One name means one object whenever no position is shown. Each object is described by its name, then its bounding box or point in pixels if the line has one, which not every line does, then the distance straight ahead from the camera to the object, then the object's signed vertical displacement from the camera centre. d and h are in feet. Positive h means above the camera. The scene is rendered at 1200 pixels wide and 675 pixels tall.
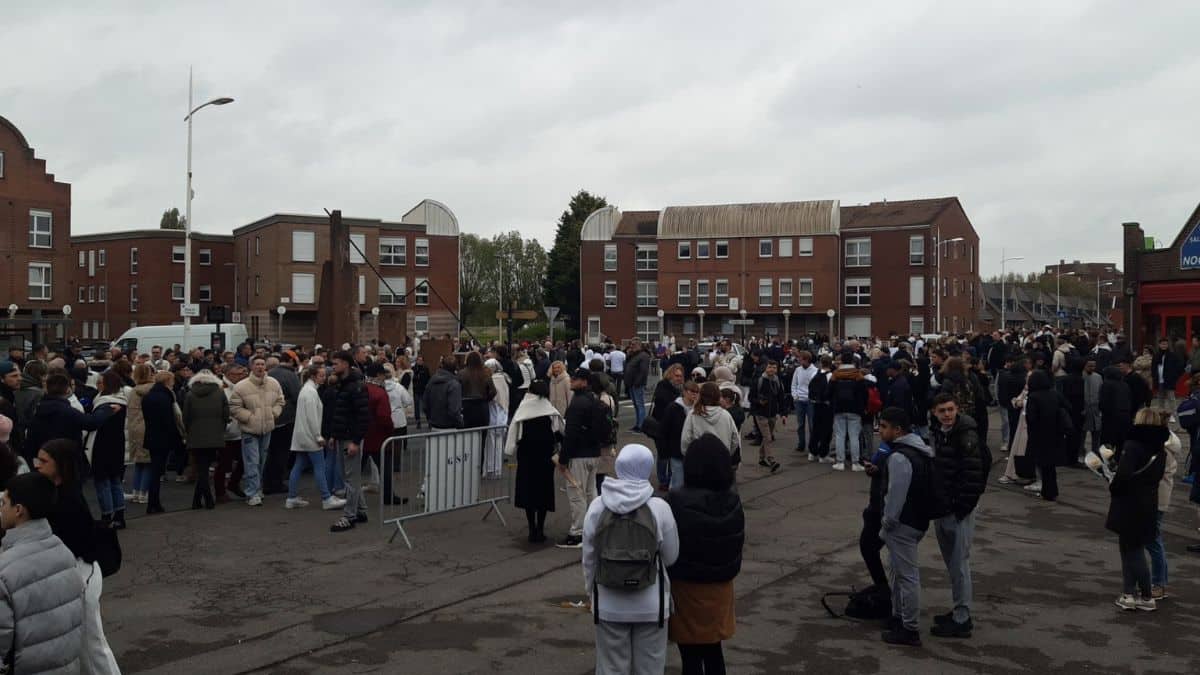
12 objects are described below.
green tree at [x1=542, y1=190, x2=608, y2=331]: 258.78 +20.88
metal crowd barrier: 32.96 -4.92
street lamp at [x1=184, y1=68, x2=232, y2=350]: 102.01 +8.44
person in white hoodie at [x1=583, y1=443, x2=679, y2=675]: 16.17 -4.31
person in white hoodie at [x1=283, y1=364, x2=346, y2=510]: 37.35 -3.95
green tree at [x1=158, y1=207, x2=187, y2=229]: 319.68 +38.84
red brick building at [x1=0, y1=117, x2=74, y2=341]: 147.13 +15.67
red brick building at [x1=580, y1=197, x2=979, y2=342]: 203.72 +15.05
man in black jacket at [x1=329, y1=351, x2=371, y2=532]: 34.81 -3.09
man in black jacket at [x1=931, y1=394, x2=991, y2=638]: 22.97 -3.64
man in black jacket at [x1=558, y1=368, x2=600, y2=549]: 31.58 -3.58
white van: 118.11 +0.09
